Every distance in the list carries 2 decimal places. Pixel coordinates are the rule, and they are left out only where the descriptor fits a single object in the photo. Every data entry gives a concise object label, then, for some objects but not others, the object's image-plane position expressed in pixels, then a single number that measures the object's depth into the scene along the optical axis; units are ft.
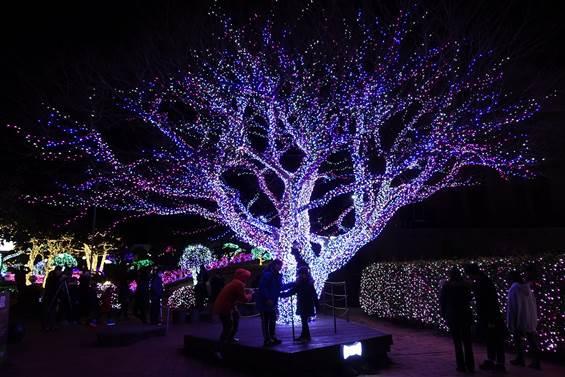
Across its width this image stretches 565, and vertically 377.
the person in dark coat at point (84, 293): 47.24
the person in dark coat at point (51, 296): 42.55
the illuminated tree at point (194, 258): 67.36
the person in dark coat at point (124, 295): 52.95
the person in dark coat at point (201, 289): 55.42
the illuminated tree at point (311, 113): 36.63
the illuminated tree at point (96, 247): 89.28
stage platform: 23.57
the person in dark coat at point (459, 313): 23.80
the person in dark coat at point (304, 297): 27.73
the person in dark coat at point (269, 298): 26.20
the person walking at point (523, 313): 24.47
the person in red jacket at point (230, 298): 26.40
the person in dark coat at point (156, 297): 45.65
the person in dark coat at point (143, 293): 46.52
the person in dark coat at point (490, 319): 24.26
